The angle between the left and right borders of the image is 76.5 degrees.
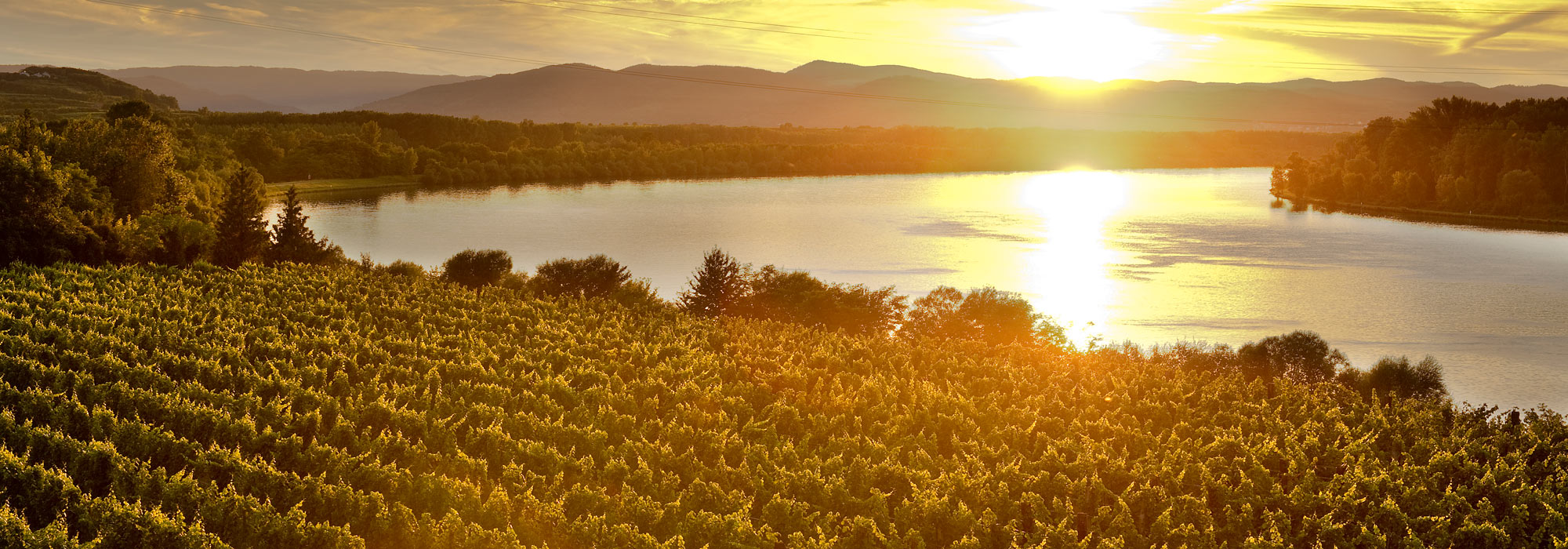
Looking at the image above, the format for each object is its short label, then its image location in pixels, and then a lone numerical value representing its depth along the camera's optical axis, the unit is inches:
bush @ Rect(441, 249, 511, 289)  2556.6
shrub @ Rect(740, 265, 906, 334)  2272.4
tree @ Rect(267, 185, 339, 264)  2635.3
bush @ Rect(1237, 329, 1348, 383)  1827.0
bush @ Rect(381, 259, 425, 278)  2593.5
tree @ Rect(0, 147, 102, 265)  2172.7
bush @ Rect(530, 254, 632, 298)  2449.6
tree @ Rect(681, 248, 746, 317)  2343.8
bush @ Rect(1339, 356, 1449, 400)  1684.3
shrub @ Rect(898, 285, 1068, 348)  2174.0
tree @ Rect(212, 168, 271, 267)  2544.3
